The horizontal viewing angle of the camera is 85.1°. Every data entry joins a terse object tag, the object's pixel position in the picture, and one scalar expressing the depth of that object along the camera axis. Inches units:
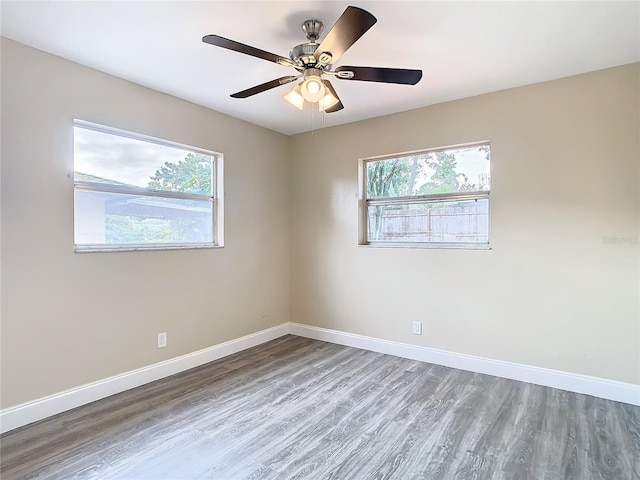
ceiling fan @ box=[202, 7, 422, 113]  70.4
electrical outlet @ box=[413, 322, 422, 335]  139.6
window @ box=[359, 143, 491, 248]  129.6
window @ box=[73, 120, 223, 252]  105.5
